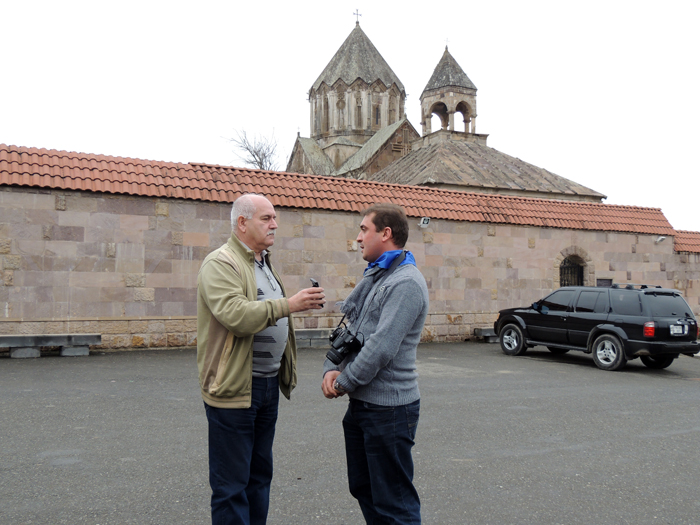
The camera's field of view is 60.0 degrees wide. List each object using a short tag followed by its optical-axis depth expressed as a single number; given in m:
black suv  11.66
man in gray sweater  3.15
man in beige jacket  3.20
